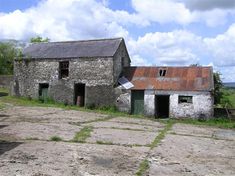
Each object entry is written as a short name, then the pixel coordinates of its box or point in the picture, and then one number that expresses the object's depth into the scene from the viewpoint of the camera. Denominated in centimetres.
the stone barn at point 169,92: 1813
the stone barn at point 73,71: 2014
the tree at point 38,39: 3594
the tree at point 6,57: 3435
